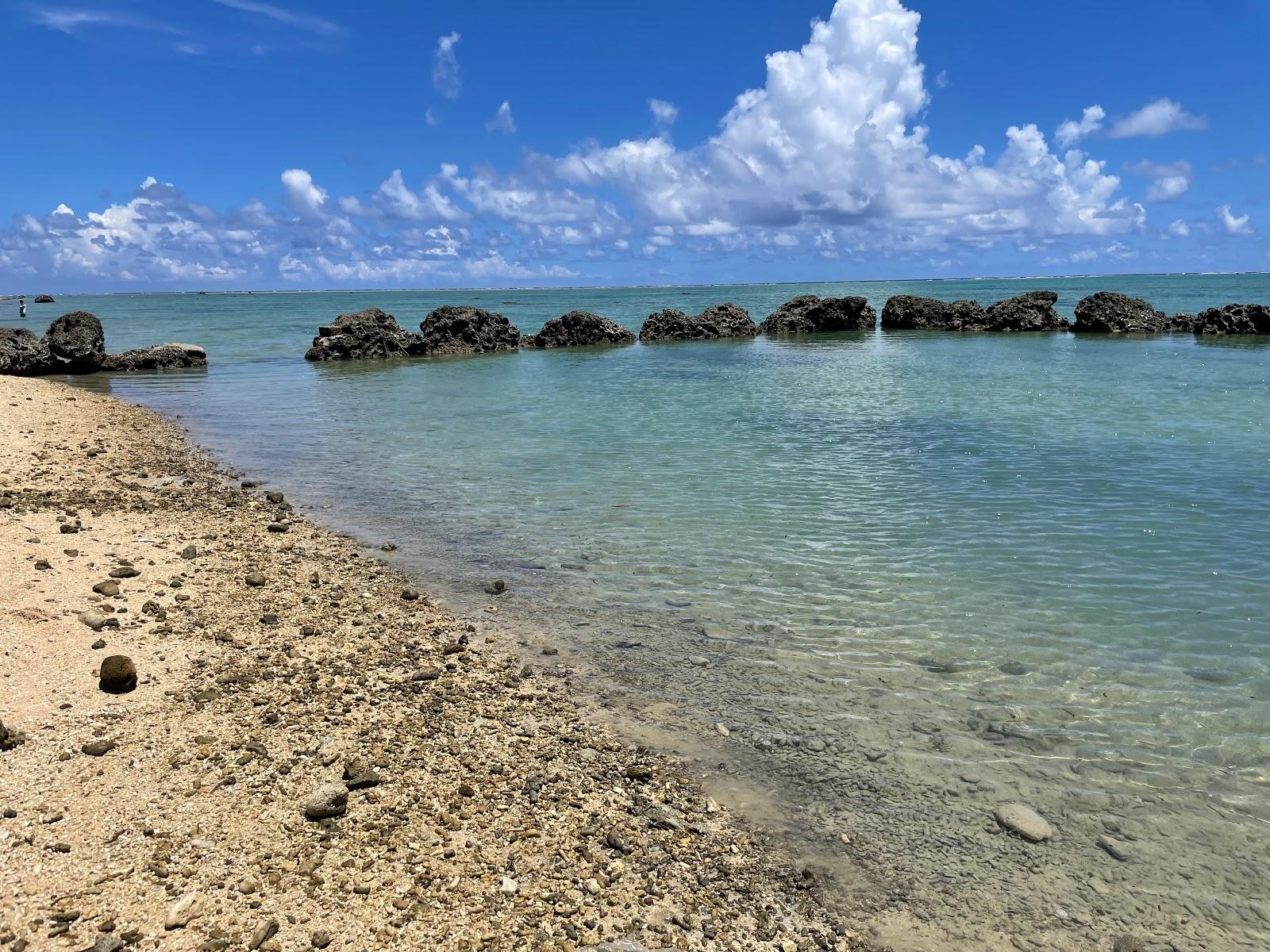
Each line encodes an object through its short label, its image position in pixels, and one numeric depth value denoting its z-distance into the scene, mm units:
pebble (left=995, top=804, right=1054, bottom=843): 4566
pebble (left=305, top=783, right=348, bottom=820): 4406
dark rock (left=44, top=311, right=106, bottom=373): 31000
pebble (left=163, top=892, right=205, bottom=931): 3562
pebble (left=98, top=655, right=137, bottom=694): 5578
